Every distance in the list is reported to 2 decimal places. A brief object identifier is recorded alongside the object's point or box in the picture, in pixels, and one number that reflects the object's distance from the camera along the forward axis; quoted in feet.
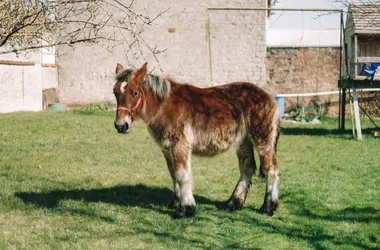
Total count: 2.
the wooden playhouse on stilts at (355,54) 52.95
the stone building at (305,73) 76.74
